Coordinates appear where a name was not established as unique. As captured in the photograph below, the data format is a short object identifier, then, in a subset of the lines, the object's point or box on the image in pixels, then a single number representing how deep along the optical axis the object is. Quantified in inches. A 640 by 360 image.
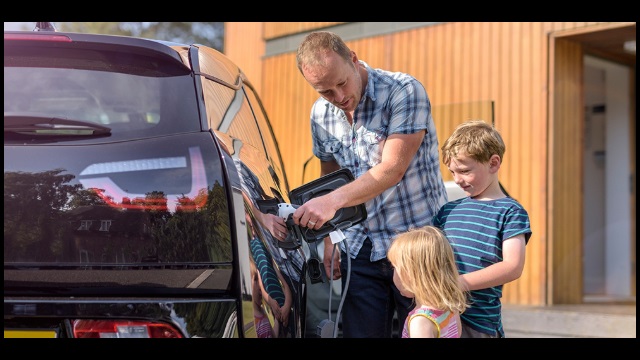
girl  105.0
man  123.3
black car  91.0
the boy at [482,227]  108.2
